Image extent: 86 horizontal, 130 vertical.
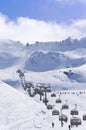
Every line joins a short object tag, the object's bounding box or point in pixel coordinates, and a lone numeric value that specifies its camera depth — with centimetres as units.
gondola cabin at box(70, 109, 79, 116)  12047
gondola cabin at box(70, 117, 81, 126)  9769
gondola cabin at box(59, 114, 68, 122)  10441
